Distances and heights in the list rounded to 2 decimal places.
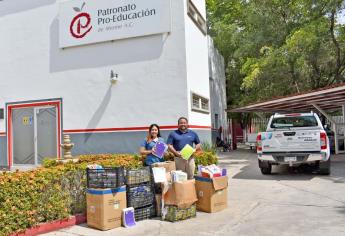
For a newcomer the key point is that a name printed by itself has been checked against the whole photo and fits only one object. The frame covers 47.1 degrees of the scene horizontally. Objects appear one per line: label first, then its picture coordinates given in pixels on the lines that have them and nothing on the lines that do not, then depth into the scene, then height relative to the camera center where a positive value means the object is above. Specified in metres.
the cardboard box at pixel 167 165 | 7.61 -0.49
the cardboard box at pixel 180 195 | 6.99 -1.00
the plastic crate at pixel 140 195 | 7.02 -1.00
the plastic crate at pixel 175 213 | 6.97 -1.32
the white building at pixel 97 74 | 12.73 +2.35
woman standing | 7.93 -0.12
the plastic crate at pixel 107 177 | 6.65 -0.61
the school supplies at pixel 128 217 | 6.72 -1.31
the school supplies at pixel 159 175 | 7.14 -0.64
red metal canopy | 14.66 +1.59
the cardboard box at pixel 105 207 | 6.52 -1.10
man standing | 8.17 -0.08
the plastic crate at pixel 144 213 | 7.07 -1.32
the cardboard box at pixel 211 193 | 7.52 -1.06
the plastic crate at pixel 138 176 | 7.01 -0.64
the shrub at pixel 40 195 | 5.95 -0.87
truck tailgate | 11.12 -0.14
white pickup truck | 11.10 -0.29
